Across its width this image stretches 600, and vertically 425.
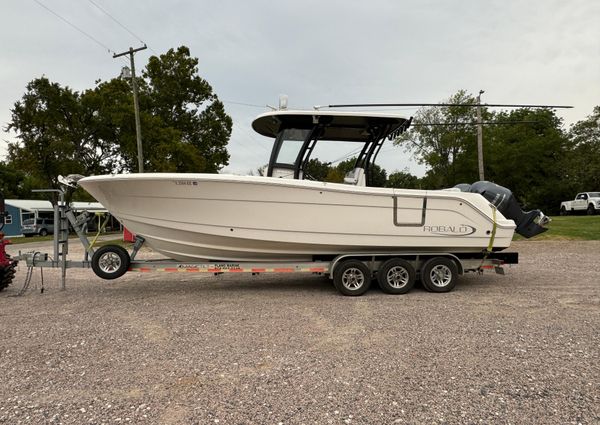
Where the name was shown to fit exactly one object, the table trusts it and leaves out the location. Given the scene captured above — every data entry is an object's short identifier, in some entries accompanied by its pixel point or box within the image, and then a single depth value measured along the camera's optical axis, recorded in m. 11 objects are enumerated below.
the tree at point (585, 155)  31.55
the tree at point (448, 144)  31.91
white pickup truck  23.80
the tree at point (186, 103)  24.23
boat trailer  5.55
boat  5.20
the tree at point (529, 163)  32.53
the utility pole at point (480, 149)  19.36
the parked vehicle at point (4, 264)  5.92
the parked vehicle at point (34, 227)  28.86
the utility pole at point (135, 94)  16.05
